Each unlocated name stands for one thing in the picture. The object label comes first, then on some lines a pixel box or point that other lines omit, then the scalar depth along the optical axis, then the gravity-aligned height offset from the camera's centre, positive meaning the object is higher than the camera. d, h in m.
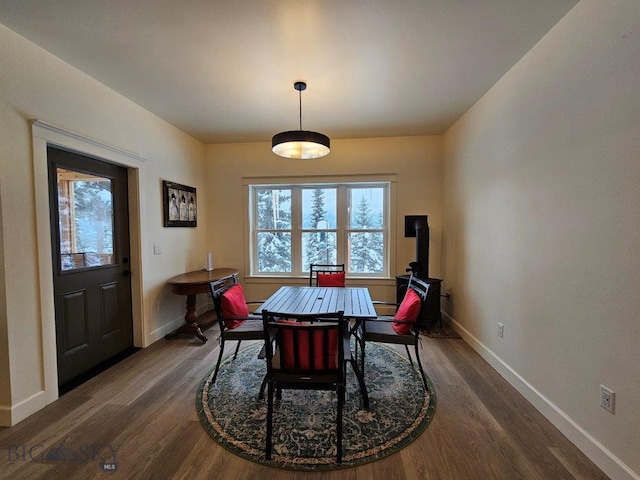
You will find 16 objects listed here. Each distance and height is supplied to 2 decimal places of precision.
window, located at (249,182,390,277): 4.22 +0.07
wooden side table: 3.23 -0.67
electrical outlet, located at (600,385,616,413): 1.46 -0.92
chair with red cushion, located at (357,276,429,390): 2.18 -0.81
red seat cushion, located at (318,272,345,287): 3.36 -0.59
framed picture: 3.42 +0.38
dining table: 2.05 -0.62
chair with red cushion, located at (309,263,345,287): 3.36 -0.58
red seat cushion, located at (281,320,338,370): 1.60 -0.70
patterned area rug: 1.61 -1.29
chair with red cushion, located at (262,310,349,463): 1.57 -0.78
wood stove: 3.44 -0.62
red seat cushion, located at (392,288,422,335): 2.17 -0.65
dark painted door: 2.27 -0.25
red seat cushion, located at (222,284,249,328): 2.35 -0.65
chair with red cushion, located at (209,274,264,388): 2.34 -0.74
